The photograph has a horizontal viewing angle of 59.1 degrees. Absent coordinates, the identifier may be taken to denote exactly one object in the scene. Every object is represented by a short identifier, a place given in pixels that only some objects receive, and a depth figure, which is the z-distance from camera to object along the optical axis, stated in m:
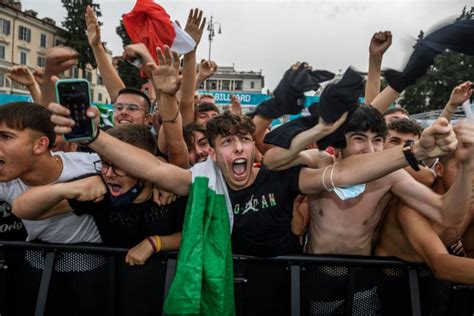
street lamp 39.88
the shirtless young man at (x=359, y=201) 2.14
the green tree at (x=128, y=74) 42.28
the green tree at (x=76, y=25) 48.94
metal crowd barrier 1.88
